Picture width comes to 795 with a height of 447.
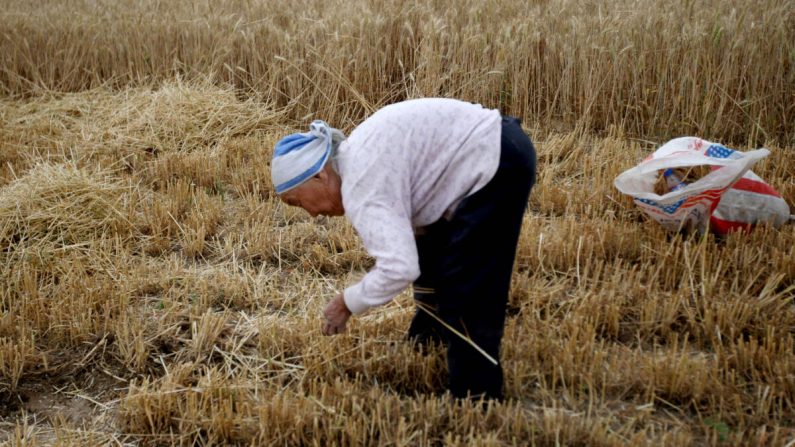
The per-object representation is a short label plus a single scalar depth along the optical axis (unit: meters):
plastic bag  4.01
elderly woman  2.35
